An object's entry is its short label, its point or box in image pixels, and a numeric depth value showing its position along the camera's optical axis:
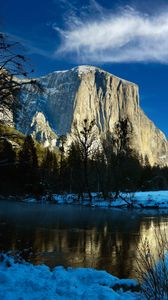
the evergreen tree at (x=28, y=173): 41.00
